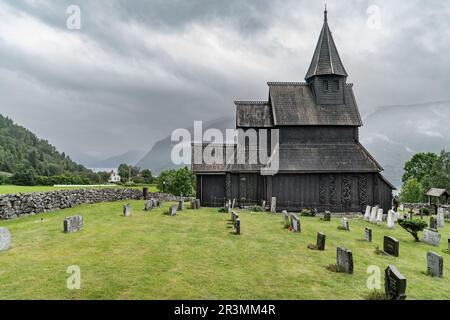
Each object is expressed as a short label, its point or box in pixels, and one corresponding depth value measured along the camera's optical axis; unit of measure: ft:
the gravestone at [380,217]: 79.51
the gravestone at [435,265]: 39.65
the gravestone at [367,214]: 85.47
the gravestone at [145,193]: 118.11
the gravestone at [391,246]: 48.62
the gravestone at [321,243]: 48.42
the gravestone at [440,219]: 84.33
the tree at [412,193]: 175.42
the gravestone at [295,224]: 62.23
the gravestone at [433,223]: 77.74
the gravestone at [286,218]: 68.08
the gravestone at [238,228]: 57.88
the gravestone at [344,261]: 37.17
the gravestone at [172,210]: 77.61
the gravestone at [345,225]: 69.36
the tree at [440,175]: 165.34
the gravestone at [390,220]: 73.77
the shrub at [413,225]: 62.13
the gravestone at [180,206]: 89.48
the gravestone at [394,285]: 28.45
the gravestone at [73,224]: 53.06
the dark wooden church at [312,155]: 95.45
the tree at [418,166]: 212.64
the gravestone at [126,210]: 73.56
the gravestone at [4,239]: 41.87
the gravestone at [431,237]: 60.33
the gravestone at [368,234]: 57.62
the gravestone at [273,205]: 91.97
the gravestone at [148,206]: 84.48
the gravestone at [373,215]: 81.67
